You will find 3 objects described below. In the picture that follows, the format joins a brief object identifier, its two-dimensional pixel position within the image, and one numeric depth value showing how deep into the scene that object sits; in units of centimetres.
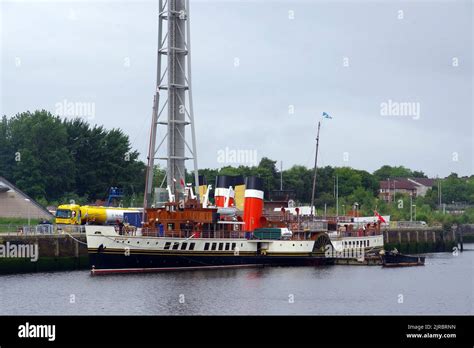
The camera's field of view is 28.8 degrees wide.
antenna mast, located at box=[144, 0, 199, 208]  9425
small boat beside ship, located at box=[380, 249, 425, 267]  9450
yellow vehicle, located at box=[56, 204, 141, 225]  9638
